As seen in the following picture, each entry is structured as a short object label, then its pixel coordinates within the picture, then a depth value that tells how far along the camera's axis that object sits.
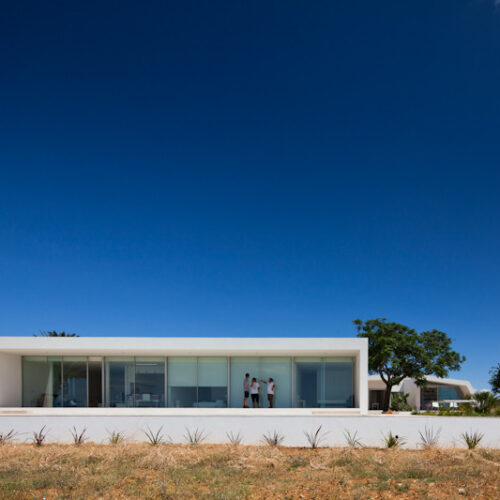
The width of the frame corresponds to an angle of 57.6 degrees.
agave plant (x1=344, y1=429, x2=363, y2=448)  12.62
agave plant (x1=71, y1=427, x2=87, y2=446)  12.65
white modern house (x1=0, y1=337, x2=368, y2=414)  18.59
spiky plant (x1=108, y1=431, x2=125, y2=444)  12.68
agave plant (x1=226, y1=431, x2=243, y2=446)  12.83
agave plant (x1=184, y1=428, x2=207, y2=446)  12.86
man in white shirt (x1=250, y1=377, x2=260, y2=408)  18.00
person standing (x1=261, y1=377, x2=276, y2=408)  18.11
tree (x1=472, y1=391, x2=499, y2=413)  19.36
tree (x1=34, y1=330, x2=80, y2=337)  30.35
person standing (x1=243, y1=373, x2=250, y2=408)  18.28
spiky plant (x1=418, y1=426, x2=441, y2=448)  12.58
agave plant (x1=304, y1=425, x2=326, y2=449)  12.66
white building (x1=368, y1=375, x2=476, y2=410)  33.97
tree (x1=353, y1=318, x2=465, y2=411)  27.62
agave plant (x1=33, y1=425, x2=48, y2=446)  12.55
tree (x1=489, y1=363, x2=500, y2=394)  28.72
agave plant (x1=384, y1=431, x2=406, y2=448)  12.45
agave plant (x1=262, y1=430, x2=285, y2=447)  12.60
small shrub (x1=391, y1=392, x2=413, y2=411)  28.31
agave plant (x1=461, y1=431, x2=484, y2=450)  12.49
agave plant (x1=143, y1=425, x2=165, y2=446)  12.80
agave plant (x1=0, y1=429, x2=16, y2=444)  12.79
